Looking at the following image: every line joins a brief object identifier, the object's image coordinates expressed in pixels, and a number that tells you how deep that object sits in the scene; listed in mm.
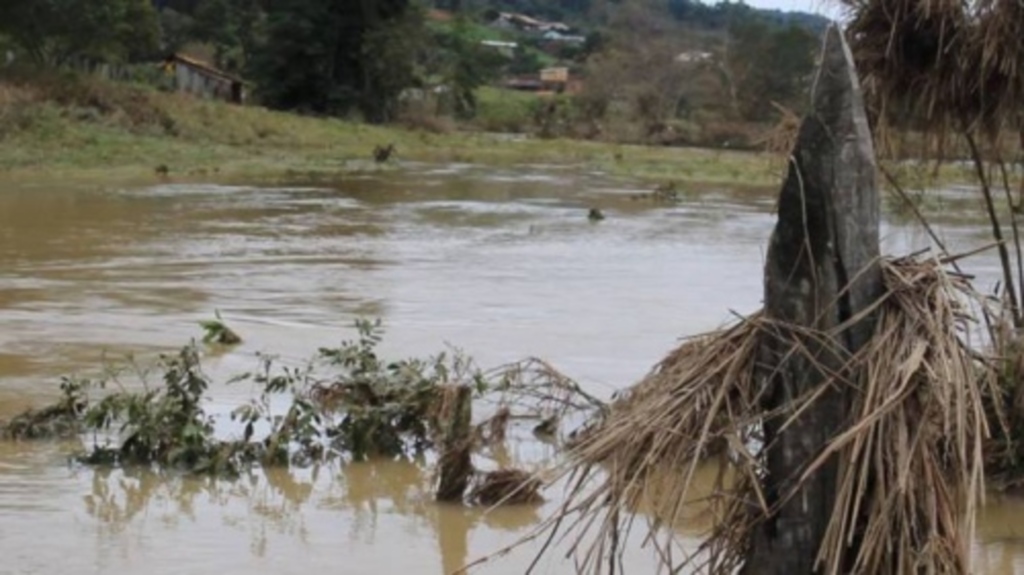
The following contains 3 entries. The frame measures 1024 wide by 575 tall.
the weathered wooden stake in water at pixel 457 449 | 8375
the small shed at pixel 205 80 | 59312
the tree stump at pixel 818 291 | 3990
